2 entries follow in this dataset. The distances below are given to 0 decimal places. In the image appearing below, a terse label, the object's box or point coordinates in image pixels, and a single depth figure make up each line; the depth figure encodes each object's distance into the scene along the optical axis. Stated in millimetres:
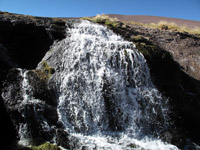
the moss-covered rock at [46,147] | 4866
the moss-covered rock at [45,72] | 6672
